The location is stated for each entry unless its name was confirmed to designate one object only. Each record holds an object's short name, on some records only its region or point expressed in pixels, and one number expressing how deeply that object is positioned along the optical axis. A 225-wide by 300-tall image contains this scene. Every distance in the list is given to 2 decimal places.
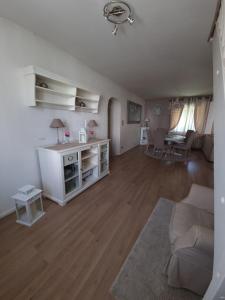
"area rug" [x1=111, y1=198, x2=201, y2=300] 1.05
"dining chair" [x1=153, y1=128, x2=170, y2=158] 4.52
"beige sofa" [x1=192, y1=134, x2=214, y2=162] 4.28
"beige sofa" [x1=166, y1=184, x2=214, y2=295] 0.89
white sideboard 1.94
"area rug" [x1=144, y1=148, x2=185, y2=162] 4.57
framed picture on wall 5.21
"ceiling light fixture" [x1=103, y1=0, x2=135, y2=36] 1.32
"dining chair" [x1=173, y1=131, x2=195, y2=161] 4.27
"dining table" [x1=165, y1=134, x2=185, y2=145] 4.67
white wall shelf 1.77
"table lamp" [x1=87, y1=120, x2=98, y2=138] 3.05
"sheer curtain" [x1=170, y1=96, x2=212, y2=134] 5.78
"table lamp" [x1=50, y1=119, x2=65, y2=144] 2.13
